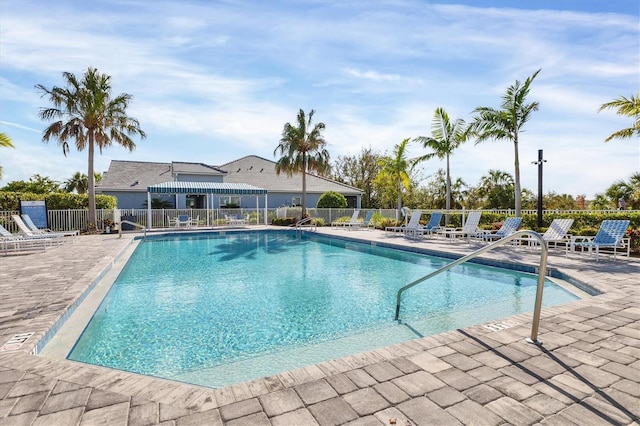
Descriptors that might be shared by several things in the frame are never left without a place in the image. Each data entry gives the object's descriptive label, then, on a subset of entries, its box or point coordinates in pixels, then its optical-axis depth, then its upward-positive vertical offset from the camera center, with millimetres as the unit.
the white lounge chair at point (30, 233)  11102 -696
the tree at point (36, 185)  36212 +3035
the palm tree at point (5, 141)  10359 +2177
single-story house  25109 +2293
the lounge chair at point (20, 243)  10345 -951
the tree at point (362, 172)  40156 +4326
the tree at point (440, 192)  30250 +1294
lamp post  13480 +1081
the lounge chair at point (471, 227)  13011 -823
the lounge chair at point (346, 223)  20469 -981
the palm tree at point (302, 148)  22719 +3984
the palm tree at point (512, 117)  14805 +3877
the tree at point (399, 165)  21225 +2578
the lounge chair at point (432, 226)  15461 -915
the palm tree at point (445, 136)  19016 +3909
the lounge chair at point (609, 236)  8992 -888
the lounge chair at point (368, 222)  20781 -925
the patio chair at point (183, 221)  20944 -655
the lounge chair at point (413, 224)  16297 -847
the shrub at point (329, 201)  26484 +524
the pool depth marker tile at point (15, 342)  3423 -1336
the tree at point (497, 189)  27422 +1280
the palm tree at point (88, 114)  17297 +5023
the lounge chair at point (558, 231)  10227 -829
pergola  20906 +1333
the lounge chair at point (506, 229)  11820 -845
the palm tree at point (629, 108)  11539 +3177
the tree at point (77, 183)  37250 +3116
